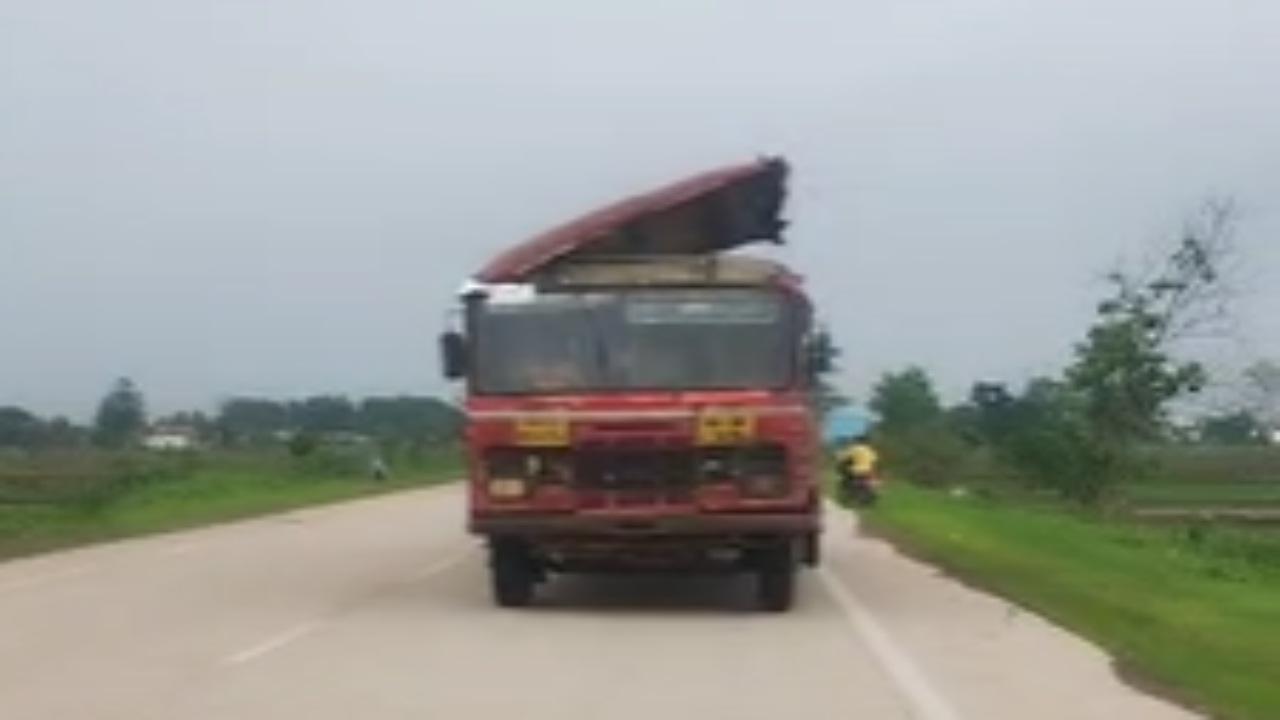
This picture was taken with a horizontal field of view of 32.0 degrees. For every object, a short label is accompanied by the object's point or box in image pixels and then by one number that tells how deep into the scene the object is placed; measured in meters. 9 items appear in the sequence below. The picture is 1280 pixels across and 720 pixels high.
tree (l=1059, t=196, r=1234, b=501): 52.94
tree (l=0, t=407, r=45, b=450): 100.44
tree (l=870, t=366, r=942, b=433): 102.88
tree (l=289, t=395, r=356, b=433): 126.50
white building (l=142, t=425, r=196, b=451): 87.22
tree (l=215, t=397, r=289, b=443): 111.19
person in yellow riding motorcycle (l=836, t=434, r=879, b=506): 42.72
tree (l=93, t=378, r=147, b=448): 106.56
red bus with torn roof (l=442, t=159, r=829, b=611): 17.73
